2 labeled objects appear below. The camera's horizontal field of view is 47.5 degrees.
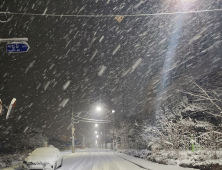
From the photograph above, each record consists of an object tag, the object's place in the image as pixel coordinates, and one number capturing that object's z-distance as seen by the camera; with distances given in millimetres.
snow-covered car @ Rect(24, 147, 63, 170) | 14109
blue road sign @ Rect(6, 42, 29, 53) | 9953
